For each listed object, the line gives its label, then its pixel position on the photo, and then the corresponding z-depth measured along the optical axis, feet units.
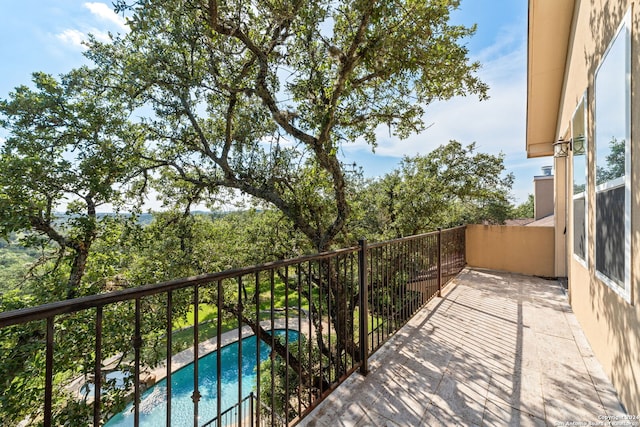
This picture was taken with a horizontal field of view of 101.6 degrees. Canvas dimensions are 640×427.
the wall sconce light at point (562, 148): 13.13
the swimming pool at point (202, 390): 26.68
